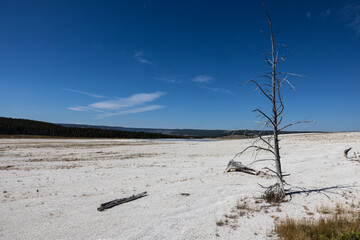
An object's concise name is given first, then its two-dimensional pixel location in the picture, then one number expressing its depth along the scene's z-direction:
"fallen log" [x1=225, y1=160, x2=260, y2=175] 13.99
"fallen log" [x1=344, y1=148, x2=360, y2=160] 16.62
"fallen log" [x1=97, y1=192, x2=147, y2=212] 8.01
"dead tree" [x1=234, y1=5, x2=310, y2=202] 7.86
